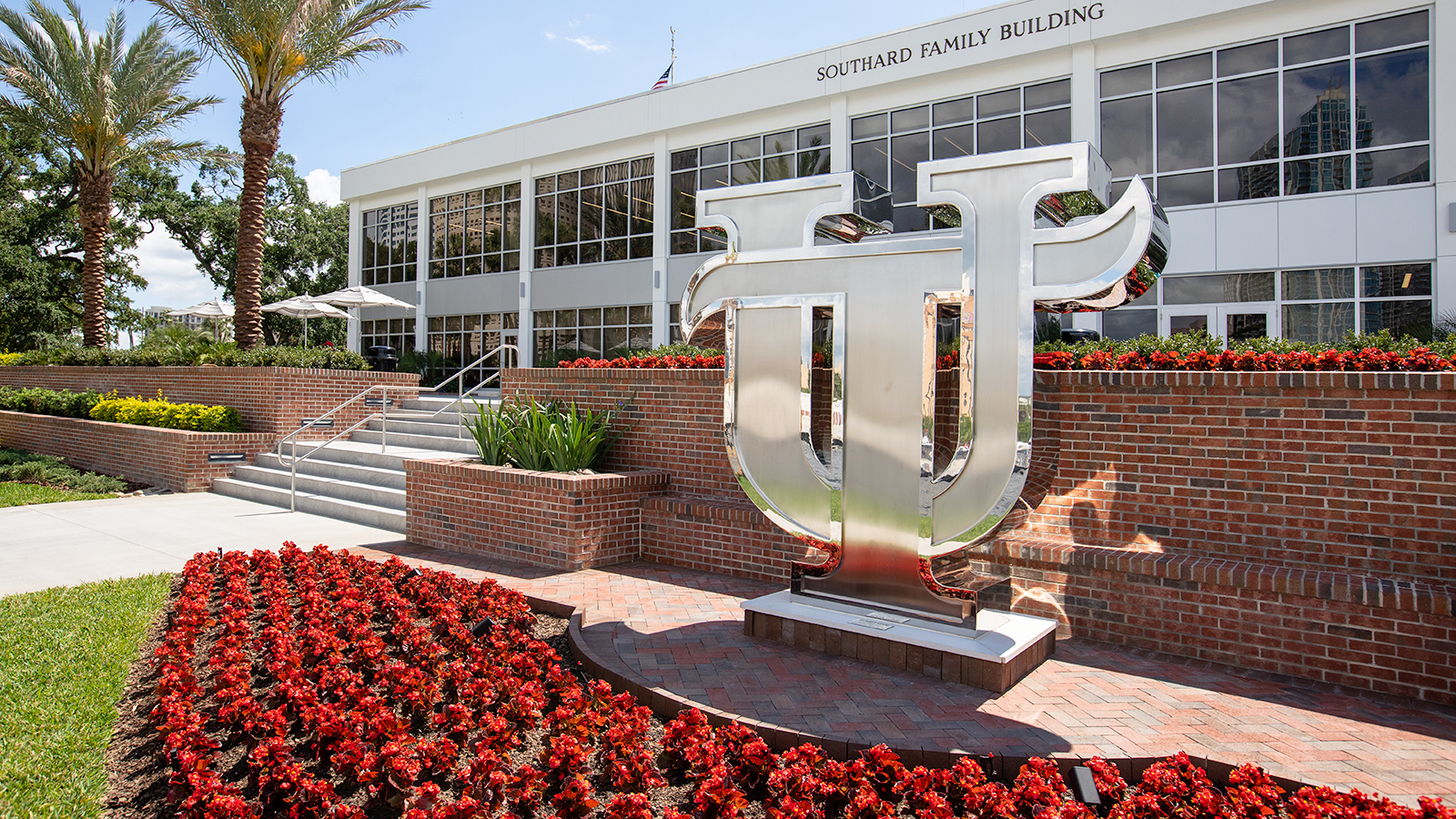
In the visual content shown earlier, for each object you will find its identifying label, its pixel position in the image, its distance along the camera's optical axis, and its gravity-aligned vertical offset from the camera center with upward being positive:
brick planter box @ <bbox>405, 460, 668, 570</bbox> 7.36 -0.94
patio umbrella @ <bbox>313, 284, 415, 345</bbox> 20.45 +2.93
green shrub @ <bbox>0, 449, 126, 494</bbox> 12.92 -1.01
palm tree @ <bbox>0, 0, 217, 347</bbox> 21.14 +8.25
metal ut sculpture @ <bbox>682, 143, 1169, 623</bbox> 4.44 +0.52
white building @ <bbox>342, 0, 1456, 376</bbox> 13.91 +5.81
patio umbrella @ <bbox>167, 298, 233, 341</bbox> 25.11 +3.17
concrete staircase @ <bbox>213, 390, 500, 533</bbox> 10.41 -0.82
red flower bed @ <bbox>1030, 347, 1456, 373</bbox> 4.96 +0.36
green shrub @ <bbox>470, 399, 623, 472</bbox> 7.95 -0.22
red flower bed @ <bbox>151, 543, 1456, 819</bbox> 3.11 -1.45
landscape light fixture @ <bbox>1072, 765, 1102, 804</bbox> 3.27 -1.50
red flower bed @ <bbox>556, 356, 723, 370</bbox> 8.04 +0.53
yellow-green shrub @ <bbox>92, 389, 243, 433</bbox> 13.78 -0.02
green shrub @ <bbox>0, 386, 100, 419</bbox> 16.45 +0.25
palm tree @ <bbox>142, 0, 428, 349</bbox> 15.18 +7.03
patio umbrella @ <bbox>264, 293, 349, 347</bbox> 20.19 +2.63
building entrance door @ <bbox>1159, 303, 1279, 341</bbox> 15.02 +1.77
